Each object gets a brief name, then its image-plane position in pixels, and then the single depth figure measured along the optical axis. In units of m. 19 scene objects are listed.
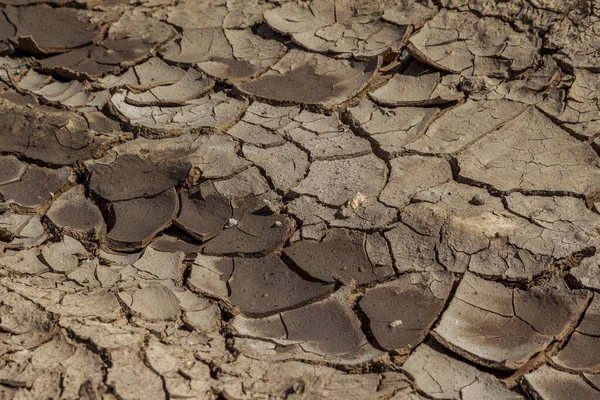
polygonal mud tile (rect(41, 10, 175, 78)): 4.21
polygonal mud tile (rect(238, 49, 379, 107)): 3.88
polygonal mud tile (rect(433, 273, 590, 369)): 2.67
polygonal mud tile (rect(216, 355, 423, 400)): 2.44
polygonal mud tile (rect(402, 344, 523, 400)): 2.52
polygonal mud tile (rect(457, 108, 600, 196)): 3.33
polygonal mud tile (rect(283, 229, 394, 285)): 2.97
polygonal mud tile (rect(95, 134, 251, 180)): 3.49
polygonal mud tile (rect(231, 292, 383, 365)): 2.62
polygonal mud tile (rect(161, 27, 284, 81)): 4.11
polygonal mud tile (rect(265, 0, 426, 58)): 4.10
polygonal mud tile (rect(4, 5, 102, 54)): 4.37
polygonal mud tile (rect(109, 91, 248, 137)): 3.74
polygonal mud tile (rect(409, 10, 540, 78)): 3.93
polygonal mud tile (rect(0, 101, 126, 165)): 3.60
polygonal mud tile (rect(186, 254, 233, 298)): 2.93
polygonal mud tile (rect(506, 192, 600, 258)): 3.01
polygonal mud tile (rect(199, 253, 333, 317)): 2.88
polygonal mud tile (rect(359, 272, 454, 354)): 2.72
